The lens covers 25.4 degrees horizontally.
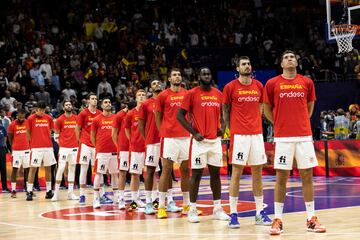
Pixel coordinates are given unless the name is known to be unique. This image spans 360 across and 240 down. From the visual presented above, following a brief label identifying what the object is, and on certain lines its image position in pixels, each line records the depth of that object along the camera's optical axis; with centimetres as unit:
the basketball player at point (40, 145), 1905
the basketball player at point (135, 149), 1526
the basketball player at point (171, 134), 1386
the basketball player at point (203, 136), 1296
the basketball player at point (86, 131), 1775
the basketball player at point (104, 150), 1636
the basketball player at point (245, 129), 1221
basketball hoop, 2080
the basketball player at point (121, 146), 1562
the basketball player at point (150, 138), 1458
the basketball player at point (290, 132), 1138
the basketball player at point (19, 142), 2072
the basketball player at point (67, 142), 1872
